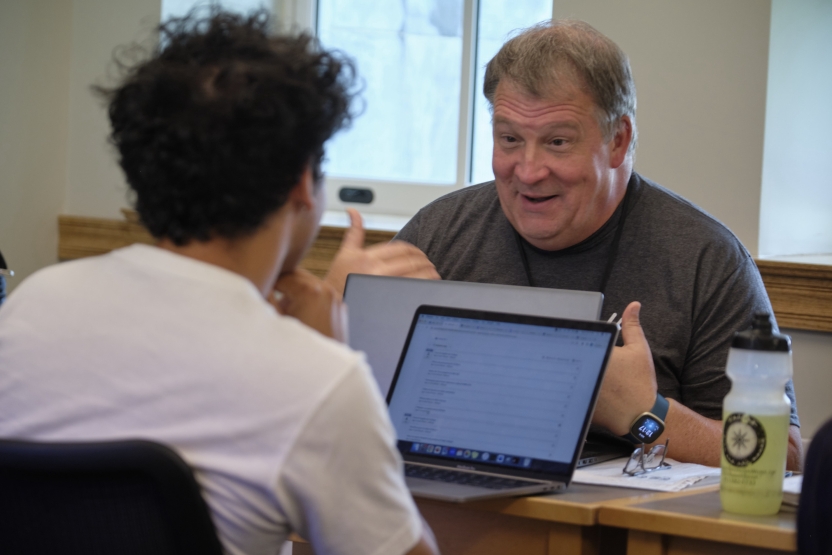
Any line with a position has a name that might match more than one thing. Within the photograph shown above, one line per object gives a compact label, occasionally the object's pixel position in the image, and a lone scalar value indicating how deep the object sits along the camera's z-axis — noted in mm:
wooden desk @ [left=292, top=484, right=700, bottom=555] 3769
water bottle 3713
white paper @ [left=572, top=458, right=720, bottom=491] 3909
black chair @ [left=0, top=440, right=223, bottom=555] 3392
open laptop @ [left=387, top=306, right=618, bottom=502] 3837
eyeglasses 4005
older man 4444
